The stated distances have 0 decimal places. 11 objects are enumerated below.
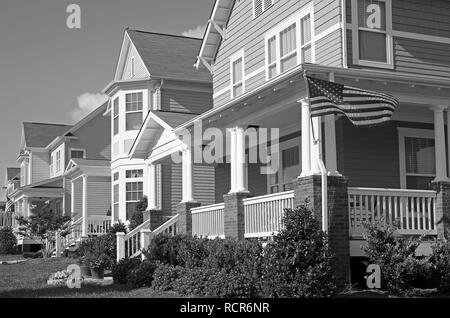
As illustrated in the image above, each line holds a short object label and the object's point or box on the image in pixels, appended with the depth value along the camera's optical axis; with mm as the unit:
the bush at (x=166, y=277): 15289
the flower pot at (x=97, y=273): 19062
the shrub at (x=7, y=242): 40250
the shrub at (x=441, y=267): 14328
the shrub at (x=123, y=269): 17344
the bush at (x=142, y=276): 16422
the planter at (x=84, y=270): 19266
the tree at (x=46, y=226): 30953
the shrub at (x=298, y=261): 12734
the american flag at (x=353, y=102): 13586
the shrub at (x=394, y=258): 13367
